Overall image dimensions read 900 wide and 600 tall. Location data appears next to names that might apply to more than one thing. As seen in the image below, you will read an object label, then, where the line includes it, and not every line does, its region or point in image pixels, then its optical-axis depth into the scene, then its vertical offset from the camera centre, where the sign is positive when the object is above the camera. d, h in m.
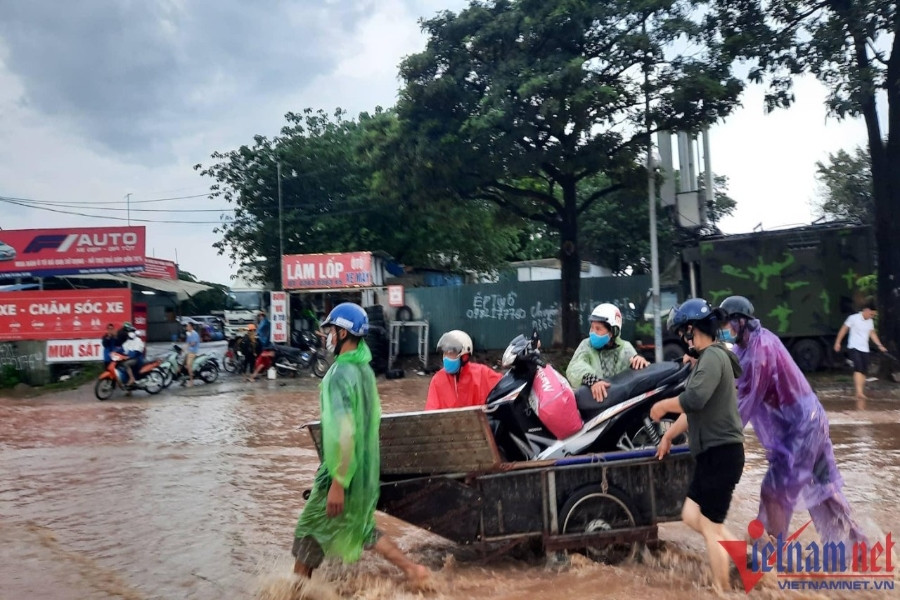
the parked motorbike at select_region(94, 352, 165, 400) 16.50 -0.89
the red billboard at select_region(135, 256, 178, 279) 35.91 +2.97
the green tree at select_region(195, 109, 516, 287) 27.06 +3.90
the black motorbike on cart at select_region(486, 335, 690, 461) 4.92 -0.56
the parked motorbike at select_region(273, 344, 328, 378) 19.53 -0.81
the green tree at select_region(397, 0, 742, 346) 16.44 +4.73
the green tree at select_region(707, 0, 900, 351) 13.84 +4.33
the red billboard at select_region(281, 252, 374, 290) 20.62 +1.45
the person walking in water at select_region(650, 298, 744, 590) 4.19 -0.64
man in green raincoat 4.19 -0.73
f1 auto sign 22.17 +2.36
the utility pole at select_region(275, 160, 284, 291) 27.23 +2.93
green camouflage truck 15.67 +0.73
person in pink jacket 5.47 -0.42
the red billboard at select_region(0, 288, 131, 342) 19.12 +0.52
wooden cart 4.68 -0.99
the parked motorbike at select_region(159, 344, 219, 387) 17.84 -0.78
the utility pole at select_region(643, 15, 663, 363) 15.69 +1.35
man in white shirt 12.01 -0.46
